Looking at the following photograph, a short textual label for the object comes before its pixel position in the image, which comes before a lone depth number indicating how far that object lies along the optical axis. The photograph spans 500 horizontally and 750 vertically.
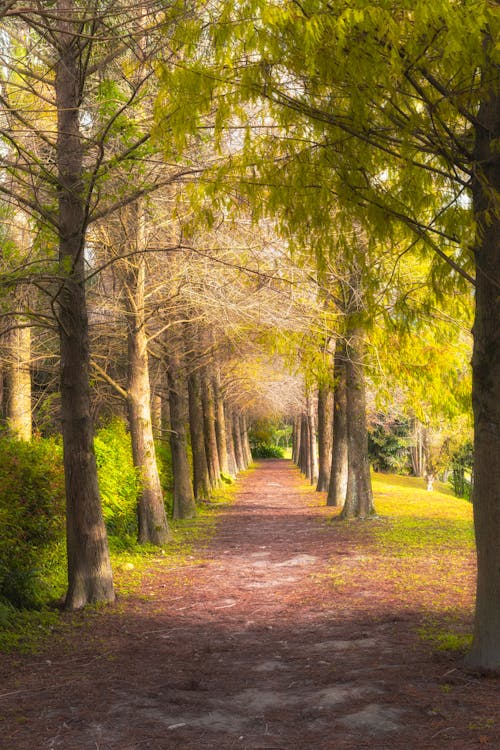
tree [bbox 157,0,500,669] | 4.68
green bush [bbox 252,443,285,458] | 88.56
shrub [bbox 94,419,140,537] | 13.59
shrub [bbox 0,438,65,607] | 8.72
